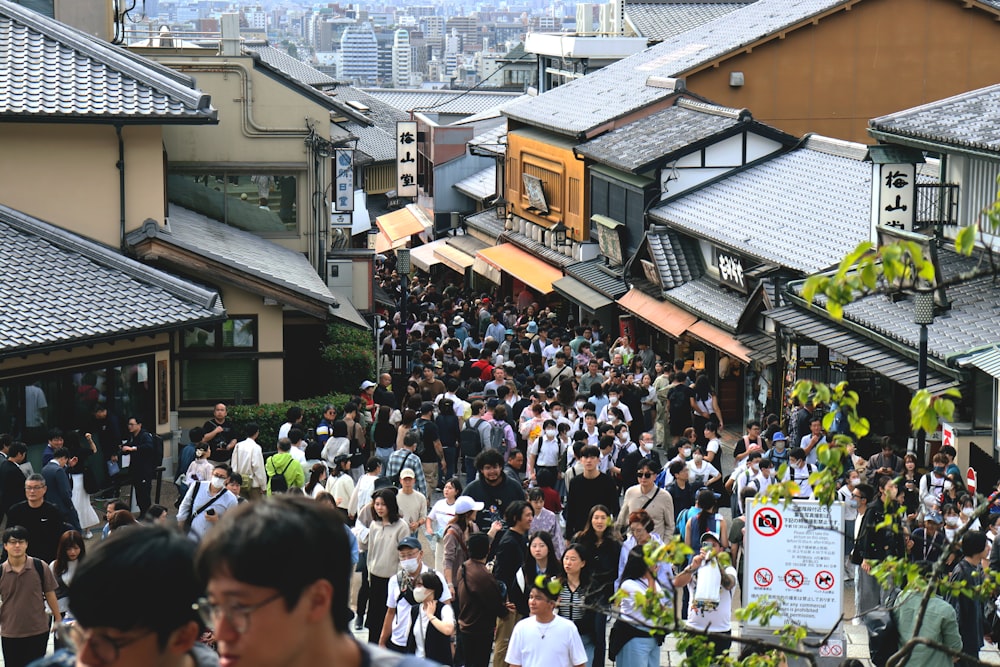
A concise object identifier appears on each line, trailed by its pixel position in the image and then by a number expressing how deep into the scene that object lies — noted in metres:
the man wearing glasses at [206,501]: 13.55
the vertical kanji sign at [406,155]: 43.53
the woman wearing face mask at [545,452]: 17.11
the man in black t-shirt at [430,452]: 17.67
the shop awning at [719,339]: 22.62
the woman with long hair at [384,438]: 17.00
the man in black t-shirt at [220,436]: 17.20
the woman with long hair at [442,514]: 13.34
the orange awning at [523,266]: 35.12
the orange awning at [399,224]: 51.25
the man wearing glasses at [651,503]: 13.73
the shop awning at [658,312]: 25.45
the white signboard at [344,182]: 31.84
